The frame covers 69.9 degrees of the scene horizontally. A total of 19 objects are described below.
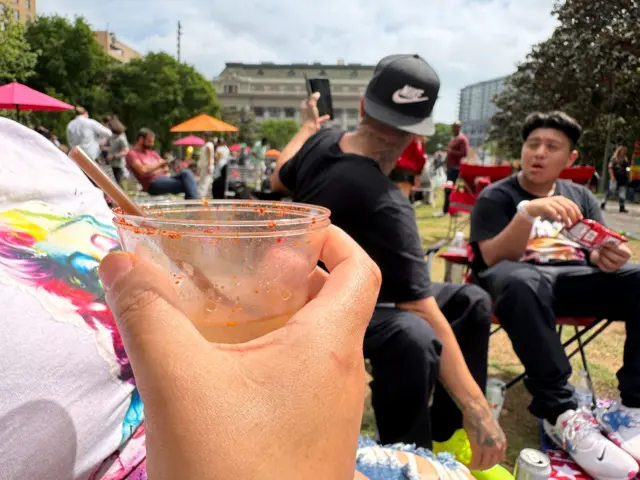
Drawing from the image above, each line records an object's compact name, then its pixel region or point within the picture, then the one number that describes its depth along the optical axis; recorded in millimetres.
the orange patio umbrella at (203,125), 14188
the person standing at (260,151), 18047
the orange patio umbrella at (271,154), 33281
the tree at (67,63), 30297
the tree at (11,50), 19047
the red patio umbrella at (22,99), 9219
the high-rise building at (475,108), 72750
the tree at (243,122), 60969
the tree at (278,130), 75181
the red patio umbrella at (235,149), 28172
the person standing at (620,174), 12117
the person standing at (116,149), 9671
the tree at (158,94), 36688
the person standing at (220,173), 9055
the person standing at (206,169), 10250
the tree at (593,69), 16641
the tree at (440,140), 81875
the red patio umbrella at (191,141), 24438
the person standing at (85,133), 8938
